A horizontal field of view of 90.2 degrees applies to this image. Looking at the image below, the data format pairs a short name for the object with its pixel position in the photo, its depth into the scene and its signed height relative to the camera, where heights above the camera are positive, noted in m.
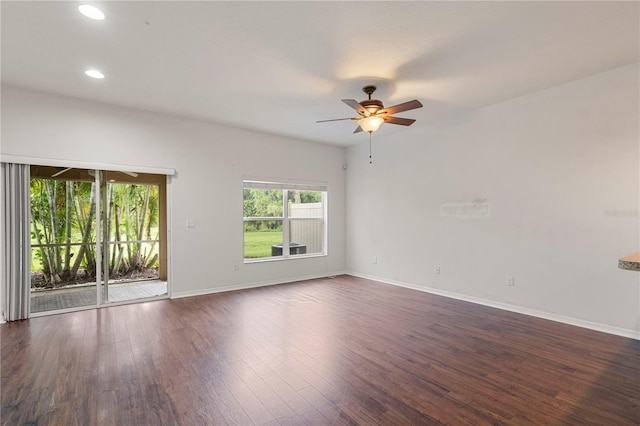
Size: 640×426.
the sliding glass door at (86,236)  4.25 -0.32
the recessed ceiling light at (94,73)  3.49 +1.56
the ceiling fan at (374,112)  3.39 +1.13
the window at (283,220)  5.99 -0.15
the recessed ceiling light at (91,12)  2.40 +1.55
